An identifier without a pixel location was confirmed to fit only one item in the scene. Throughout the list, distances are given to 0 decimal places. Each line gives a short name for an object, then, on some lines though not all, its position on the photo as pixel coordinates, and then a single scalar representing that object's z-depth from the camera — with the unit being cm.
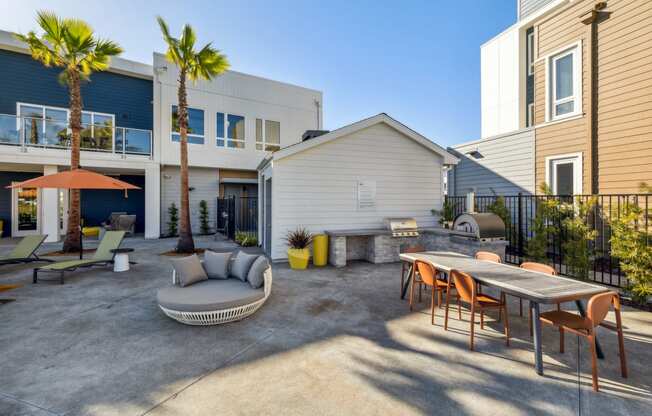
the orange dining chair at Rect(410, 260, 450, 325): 432
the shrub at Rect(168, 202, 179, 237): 1467
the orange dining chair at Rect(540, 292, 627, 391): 277
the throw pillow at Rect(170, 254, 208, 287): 493
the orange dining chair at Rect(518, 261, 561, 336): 411
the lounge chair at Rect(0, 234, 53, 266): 736
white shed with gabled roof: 849
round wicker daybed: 407
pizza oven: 680
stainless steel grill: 881
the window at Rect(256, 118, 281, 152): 1634
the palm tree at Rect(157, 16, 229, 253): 938
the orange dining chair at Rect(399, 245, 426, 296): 594
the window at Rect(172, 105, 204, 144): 1456
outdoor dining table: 304
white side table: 750
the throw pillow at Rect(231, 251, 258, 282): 521
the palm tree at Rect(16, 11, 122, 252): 902
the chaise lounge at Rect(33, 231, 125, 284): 644
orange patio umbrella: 706
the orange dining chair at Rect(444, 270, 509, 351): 356
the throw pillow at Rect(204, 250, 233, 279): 533
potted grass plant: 785
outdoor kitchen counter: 781
